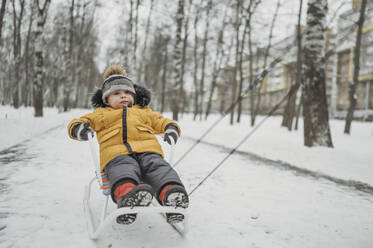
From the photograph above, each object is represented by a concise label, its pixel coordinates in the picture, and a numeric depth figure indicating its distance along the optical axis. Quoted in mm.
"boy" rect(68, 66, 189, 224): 1801
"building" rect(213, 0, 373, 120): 28141
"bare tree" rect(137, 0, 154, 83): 20514
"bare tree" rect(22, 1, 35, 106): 20103
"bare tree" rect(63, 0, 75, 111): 17562
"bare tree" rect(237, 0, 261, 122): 14891
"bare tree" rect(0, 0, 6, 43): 9133
